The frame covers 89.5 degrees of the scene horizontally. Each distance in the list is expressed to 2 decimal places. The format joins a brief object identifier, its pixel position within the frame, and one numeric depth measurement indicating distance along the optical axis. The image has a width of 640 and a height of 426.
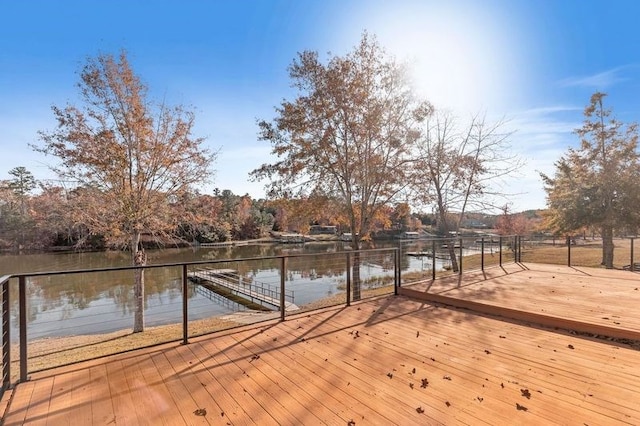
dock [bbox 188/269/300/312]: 14.21
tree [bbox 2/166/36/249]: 29.02
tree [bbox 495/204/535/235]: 27.98
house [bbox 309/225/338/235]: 53.08
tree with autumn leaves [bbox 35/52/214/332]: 7.46
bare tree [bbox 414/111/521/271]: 10.03
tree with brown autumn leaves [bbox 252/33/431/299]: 8.08
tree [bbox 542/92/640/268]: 12.84
